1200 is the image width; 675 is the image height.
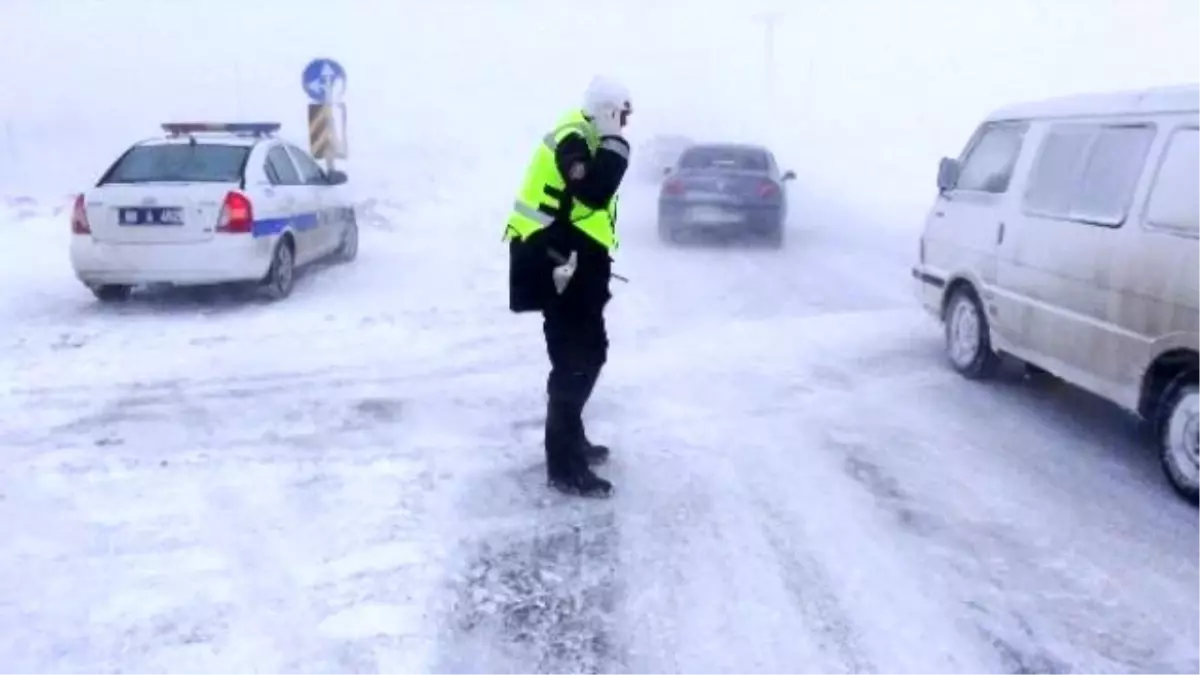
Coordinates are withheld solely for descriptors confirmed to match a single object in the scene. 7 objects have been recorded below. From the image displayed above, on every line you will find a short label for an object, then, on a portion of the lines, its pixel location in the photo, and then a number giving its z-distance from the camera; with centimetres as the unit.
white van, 539
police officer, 485
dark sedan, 1566
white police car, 961
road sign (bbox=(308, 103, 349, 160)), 1602
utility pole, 5375
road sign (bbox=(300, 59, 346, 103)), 1591
